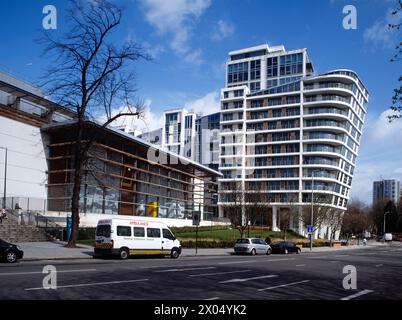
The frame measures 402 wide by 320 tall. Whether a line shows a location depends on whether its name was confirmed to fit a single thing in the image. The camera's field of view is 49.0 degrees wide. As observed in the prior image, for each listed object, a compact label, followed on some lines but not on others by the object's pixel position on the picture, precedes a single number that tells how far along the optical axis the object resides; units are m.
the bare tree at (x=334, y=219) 77.49
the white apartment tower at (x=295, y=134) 91.12
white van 25.73
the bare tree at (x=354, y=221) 100.31
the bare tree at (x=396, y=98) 13.17
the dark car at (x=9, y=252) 20.70
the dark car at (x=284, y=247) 43.84
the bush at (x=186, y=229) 52.80
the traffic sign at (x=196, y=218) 32.75
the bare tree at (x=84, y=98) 31.48
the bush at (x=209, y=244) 40.72
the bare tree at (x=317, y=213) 71.16
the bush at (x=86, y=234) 38.56
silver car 37.72
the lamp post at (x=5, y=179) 40.66
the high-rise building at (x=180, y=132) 126.19
